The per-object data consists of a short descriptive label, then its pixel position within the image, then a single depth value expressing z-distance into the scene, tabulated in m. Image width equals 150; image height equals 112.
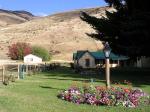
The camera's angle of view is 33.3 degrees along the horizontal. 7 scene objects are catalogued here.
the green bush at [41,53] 57.31
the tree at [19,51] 54.33
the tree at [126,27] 21.57
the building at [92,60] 43.54
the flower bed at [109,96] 10.31
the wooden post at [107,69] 12.39
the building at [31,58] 50.59
